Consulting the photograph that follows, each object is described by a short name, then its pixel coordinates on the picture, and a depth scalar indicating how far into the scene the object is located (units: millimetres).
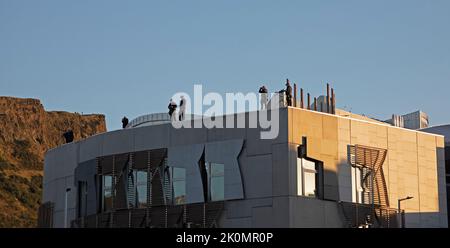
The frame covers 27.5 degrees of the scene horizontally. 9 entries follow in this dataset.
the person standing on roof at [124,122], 76881
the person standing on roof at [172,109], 68062
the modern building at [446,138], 77125
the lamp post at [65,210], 70200
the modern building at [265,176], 58875
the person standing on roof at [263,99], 66875
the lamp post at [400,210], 64438
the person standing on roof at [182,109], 67812
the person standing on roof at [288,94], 64625
